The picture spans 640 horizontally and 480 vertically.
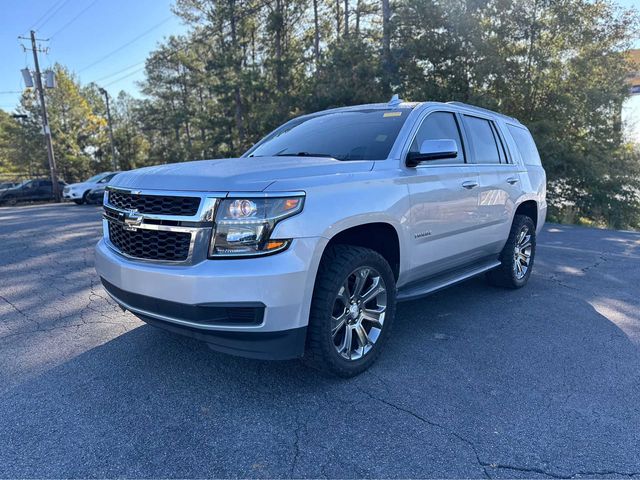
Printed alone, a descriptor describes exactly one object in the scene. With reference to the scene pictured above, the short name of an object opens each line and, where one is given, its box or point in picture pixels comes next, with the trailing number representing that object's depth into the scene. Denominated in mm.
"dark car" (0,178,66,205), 26922
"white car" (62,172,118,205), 21664
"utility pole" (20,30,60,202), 27750
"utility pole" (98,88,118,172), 42938
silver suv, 2545
